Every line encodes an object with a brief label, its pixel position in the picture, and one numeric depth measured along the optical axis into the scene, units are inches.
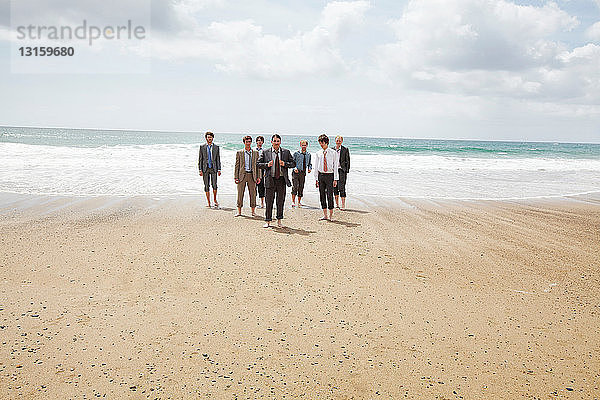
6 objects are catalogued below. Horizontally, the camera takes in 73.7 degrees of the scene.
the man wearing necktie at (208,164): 371.9
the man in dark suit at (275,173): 301.4
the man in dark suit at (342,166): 348.8
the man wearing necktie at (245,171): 351.3
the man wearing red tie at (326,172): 328.2
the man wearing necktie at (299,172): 389.4
